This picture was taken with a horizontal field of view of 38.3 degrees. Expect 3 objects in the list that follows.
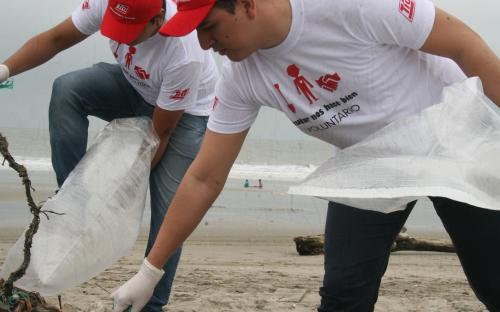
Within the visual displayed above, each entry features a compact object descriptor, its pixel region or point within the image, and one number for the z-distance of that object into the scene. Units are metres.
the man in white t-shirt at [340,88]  2.22
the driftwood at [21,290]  2.42
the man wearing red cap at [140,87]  3.26
